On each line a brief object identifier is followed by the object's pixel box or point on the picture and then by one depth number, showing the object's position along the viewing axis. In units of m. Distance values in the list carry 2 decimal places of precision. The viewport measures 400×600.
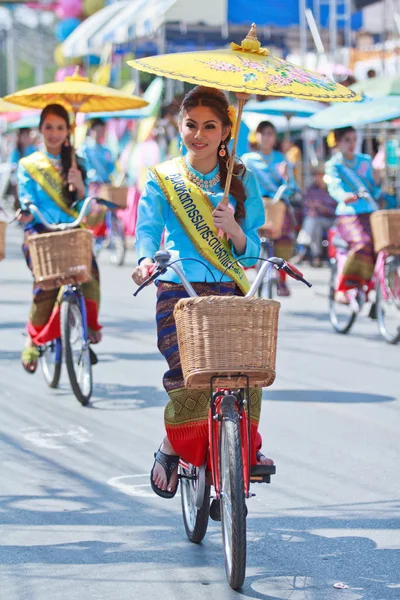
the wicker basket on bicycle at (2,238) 9.09
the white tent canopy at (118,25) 20.56
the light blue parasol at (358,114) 11.73
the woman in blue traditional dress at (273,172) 13.96
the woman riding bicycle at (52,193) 9.01
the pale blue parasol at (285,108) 15.51
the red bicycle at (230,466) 4.66
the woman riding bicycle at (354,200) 11.73
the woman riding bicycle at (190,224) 5.33
